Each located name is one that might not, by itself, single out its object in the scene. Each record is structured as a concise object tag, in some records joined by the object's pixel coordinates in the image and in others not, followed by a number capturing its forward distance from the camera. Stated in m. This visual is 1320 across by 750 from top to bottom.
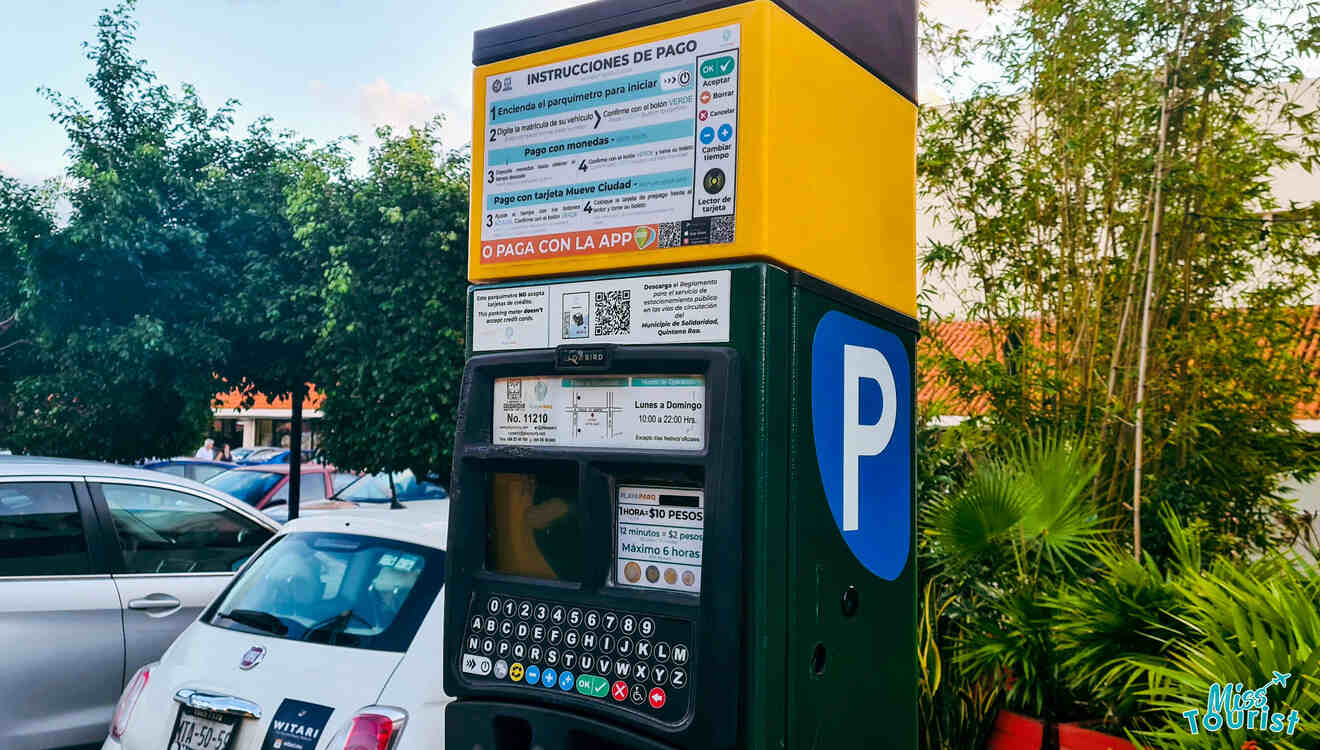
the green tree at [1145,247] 5.22
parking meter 2.34
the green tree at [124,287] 11.77
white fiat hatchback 3.25
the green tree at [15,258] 11.66
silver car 4.93
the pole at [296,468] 11.69
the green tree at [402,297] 11.00
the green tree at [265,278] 12.21
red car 12.80
